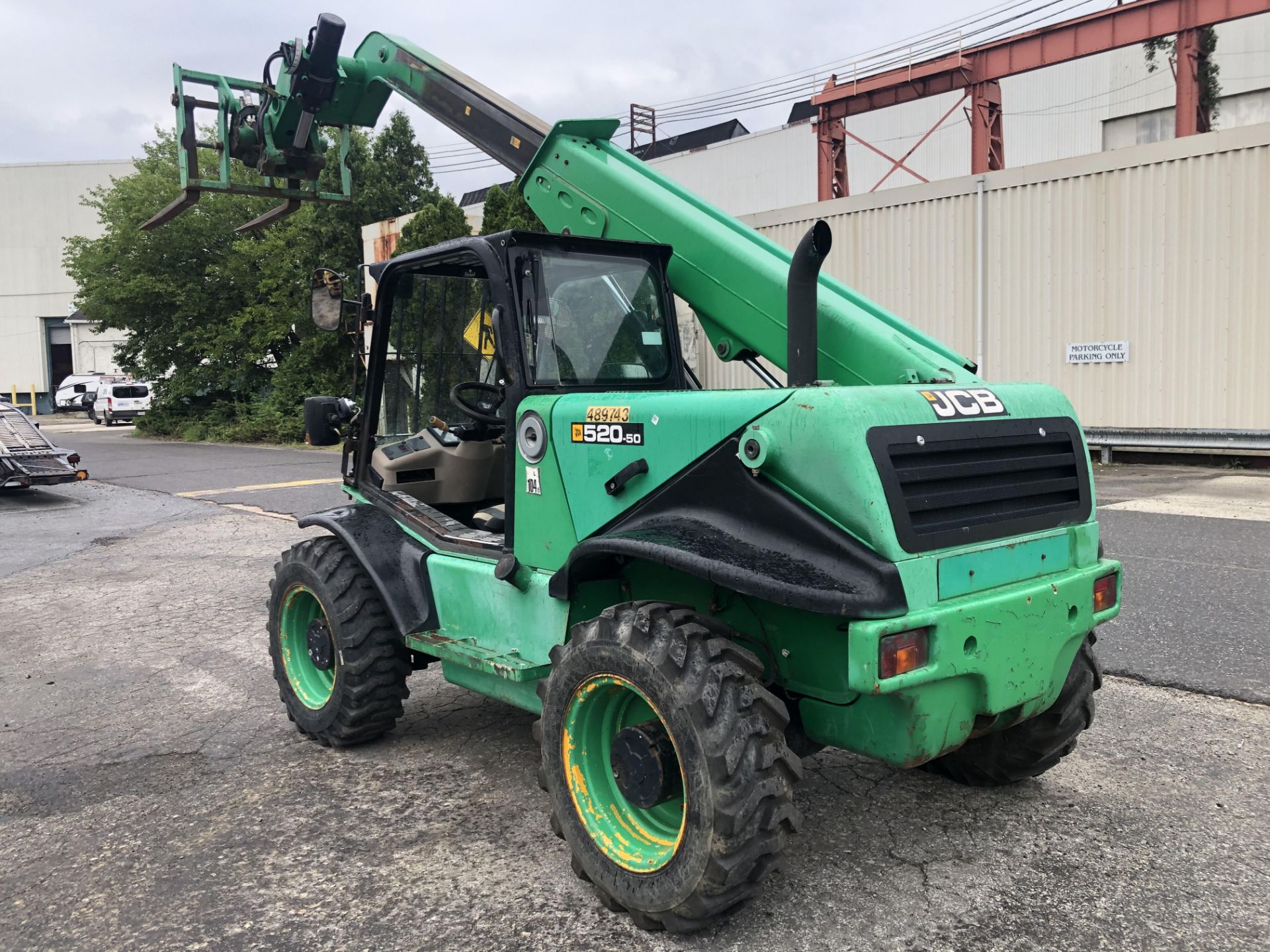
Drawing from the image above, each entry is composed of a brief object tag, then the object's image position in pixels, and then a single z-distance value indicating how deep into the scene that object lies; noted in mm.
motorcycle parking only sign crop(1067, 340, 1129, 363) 14492
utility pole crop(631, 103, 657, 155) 44094
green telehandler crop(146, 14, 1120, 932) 2855
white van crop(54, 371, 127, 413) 47000
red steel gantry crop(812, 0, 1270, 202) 17453
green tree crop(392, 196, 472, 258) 21609
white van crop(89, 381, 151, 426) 37531
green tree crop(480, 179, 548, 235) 19547
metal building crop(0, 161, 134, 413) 53094
